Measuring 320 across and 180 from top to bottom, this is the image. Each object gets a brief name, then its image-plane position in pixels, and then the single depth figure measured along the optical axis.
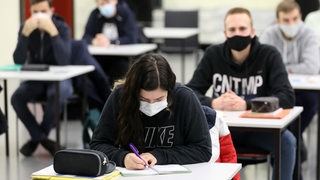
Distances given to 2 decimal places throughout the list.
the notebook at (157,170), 4.44
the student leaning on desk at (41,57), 9.27
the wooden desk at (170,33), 14.17
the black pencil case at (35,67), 8.99
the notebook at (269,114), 6.28
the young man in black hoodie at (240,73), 6.75
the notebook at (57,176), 4.19
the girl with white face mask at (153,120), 4.76
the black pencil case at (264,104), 6.42
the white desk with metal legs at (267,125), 5.96
